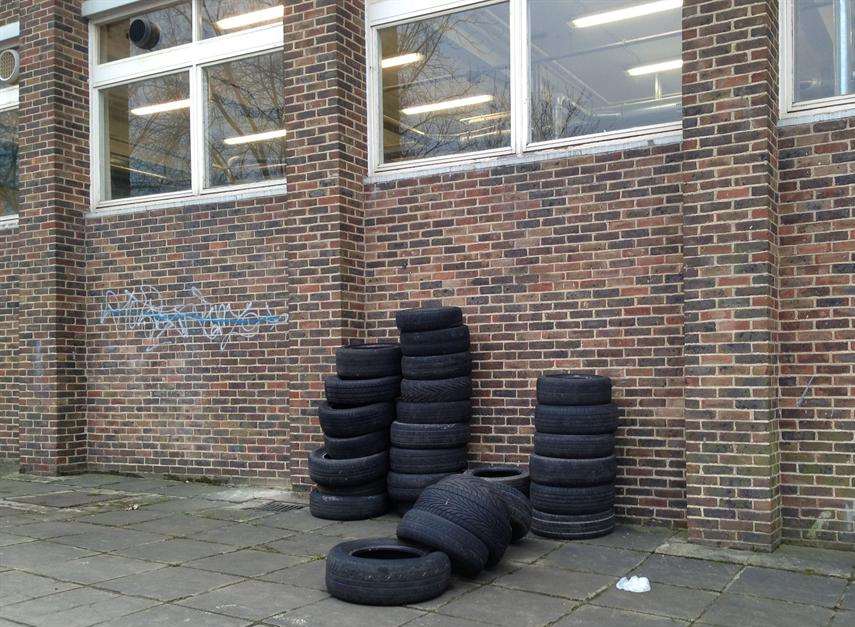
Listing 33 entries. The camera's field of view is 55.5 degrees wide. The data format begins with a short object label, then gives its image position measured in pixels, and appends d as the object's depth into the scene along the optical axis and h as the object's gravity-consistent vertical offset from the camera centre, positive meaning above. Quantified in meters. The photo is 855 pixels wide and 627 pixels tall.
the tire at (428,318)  7.00 +0.04
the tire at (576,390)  6.35 -0.54
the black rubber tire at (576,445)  6.27 -0.97
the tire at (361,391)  7.14 -0.60
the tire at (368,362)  7.20 -0.34
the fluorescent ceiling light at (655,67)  6.79 +2.12
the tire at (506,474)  6.48 -1.25
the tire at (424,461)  6.91 -1.18
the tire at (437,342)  7.00 -0.17
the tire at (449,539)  5.06 -1.37
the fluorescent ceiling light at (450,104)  7.64 +2.10
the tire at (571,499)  6.29 -1.39
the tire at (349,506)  6.98 -1.58
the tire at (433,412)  6.97 -0.78
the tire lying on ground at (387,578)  4.77 -1.51
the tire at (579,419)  6.29 -0.77
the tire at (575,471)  6.25 -1.16
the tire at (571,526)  6.27 -1.59
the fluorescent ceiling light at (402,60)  8.02 +2.63
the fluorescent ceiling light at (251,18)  8.66 +3.33
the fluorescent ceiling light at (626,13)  6.86 +2.65
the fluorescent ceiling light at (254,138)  8.70 +2.04
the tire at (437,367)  7.00 -0.38
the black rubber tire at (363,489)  7.02 -1.44
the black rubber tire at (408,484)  6.84 -1.37
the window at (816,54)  6.14 +2.02
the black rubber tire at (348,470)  6.92 -1.26
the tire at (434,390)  6.97 -0.58
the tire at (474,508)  5.22 -1.21
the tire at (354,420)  7.04 -0.84
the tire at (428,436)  6.92 -0.97
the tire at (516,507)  5.66 -1.32
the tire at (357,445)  7.04 -1.06
